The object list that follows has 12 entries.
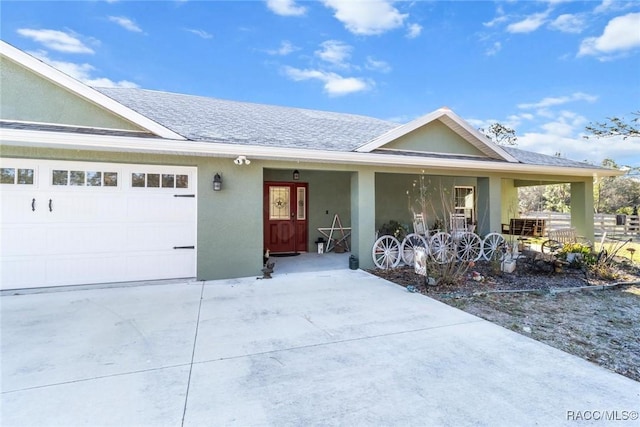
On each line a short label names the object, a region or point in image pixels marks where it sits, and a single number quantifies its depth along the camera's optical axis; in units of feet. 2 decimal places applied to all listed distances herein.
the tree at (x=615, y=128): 39.17
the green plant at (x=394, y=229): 31.24
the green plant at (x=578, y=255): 22.63
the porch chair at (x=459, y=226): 26.61
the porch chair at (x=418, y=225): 27.99
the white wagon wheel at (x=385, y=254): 24.17
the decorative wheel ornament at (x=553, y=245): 24.61
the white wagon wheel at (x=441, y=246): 24.08
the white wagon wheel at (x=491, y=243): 27.30
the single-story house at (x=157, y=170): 17.26
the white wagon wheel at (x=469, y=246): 26.27
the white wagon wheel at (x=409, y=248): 25.23
